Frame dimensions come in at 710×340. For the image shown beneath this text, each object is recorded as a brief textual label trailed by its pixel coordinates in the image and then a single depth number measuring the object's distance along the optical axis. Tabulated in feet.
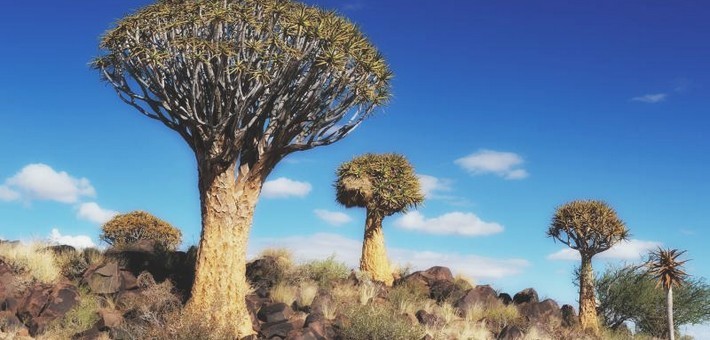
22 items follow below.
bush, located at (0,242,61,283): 49.98
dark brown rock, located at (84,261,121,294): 48.49
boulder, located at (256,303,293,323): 46.34
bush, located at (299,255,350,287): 59.16
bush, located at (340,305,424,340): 43.50
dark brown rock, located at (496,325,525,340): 51.90
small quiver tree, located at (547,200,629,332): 64.95
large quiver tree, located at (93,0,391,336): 42.16
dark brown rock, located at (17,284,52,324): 44.60
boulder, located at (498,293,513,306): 67.57
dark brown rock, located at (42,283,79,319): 44.64
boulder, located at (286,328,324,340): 41.65
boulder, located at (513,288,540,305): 68.08
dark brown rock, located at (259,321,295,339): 43.32
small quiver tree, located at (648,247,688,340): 61.57
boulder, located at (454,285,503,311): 59.88
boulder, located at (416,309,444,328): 51.60
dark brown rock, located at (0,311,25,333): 43.25
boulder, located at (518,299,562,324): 62.08
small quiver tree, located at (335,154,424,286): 64.69
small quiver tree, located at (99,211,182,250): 89.92
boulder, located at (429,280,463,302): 62.08
